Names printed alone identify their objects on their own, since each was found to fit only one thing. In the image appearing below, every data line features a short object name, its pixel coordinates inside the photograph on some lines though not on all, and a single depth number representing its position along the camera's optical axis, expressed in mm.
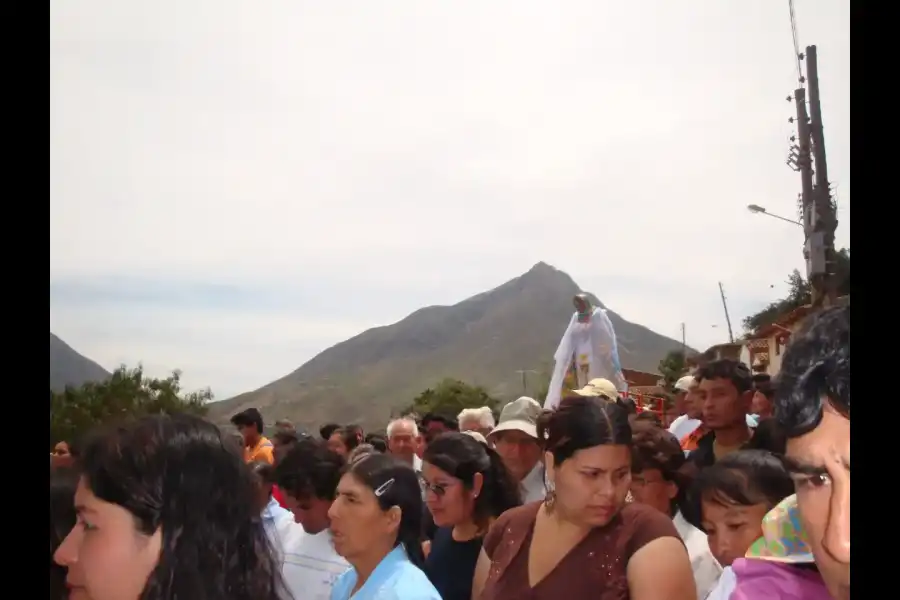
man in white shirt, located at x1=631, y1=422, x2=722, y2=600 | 1865
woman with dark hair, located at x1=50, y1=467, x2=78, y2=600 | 1485
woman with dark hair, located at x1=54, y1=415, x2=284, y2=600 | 1127
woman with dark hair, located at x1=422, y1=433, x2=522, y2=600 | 1892
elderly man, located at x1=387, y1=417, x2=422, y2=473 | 3490
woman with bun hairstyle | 1311
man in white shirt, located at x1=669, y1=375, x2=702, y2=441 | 2685
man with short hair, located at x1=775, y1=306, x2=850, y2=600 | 896
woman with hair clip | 1630
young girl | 1426
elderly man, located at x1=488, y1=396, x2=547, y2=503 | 2270
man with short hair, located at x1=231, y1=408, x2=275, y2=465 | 2148
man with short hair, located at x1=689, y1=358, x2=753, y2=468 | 2031
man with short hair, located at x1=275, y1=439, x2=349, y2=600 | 1979
